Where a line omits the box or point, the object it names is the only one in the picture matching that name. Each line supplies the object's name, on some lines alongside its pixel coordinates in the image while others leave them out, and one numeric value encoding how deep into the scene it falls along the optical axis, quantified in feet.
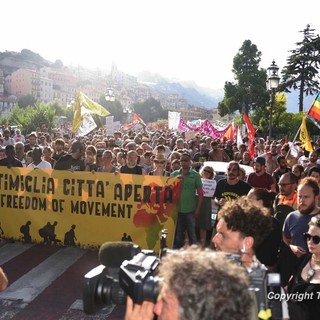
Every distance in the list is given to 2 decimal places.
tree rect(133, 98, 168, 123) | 510.17
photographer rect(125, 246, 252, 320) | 5.18
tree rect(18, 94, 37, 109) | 438.40
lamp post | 49.88
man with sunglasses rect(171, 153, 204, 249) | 24.02
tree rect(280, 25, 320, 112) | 183.83
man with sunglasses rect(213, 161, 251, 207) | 21.54
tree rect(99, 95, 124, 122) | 378.12
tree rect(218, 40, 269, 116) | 211.41
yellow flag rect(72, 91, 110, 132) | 53.93
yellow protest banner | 24.34
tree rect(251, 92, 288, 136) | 126.58
